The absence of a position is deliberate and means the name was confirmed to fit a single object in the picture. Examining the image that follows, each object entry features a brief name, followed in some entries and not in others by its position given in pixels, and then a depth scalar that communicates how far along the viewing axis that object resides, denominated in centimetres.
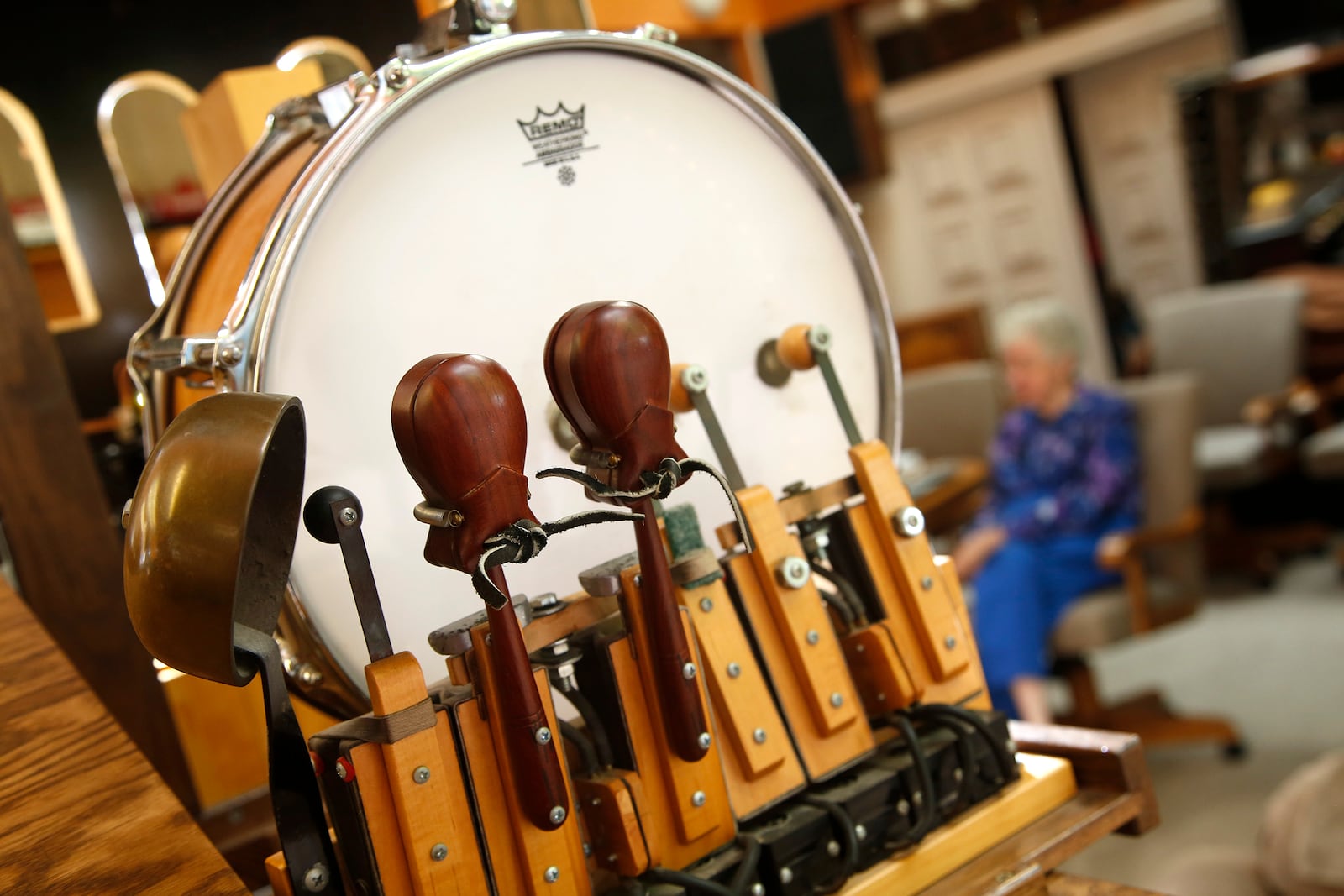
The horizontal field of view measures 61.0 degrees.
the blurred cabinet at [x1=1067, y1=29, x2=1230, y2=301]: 620
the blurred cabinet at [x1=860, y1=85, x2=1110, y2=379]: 650
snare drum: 73
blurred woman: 285
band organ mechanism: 60
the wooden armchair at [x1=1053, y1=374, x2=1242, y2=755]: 278
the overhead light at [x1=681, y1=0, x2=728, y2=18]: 378
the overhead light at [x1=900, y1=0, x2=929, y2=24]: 632
